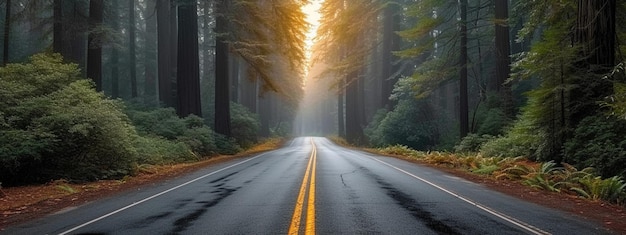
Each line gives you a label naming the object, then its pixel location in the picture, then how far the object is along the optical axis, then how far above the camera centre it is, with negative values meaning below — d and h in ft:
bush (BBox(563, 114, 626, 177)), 34.60 -1.65
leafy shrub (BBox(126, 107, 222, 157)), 66.64 +0.32
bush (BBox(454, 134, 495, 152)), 66.88 -2.27
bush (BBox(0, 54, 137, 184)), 36.06 +0.37
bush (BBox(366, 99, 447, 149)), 98.99 +0.75
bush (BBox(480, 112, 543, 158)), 49.32 -1.89
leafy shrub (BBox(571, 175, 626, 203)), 30.35 -4.71
